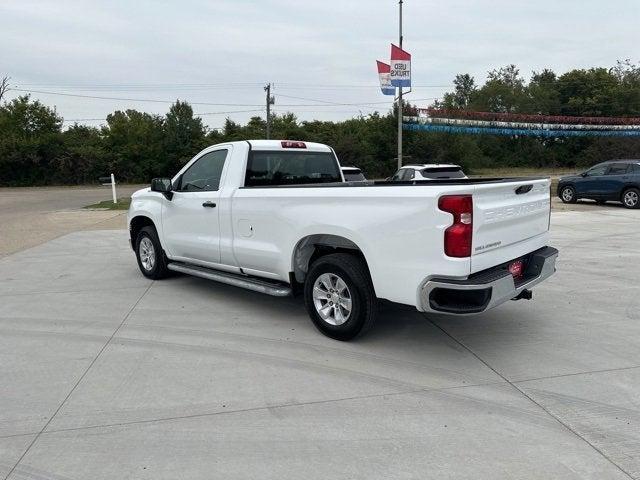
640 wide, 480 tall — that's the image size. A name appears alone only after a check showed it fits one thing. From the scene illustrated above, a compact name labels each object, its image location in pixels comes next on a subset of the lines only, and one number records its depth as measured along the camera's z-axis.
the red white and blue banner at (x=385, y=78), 24.19
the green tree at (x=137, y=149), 45.16
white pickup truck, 4.13
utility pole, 46.94
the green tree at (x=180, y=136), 46.59
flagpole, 25.42
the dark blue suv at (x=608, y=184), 17.83
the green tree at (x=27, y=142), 41.22
